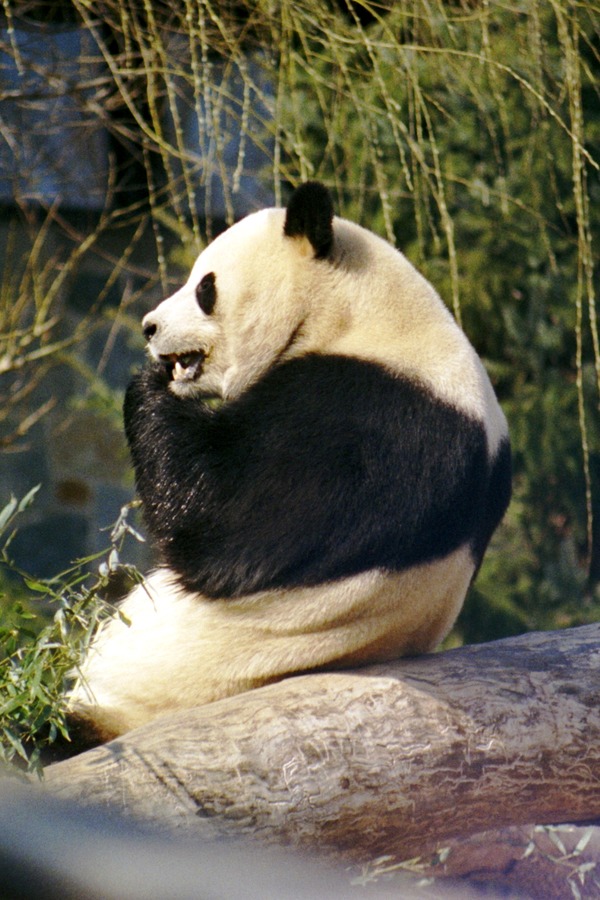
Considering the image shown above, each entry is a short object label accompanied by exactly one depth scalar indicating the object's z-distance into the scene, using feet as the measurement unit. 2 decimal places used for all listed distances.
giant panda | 37.40
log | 36.87
